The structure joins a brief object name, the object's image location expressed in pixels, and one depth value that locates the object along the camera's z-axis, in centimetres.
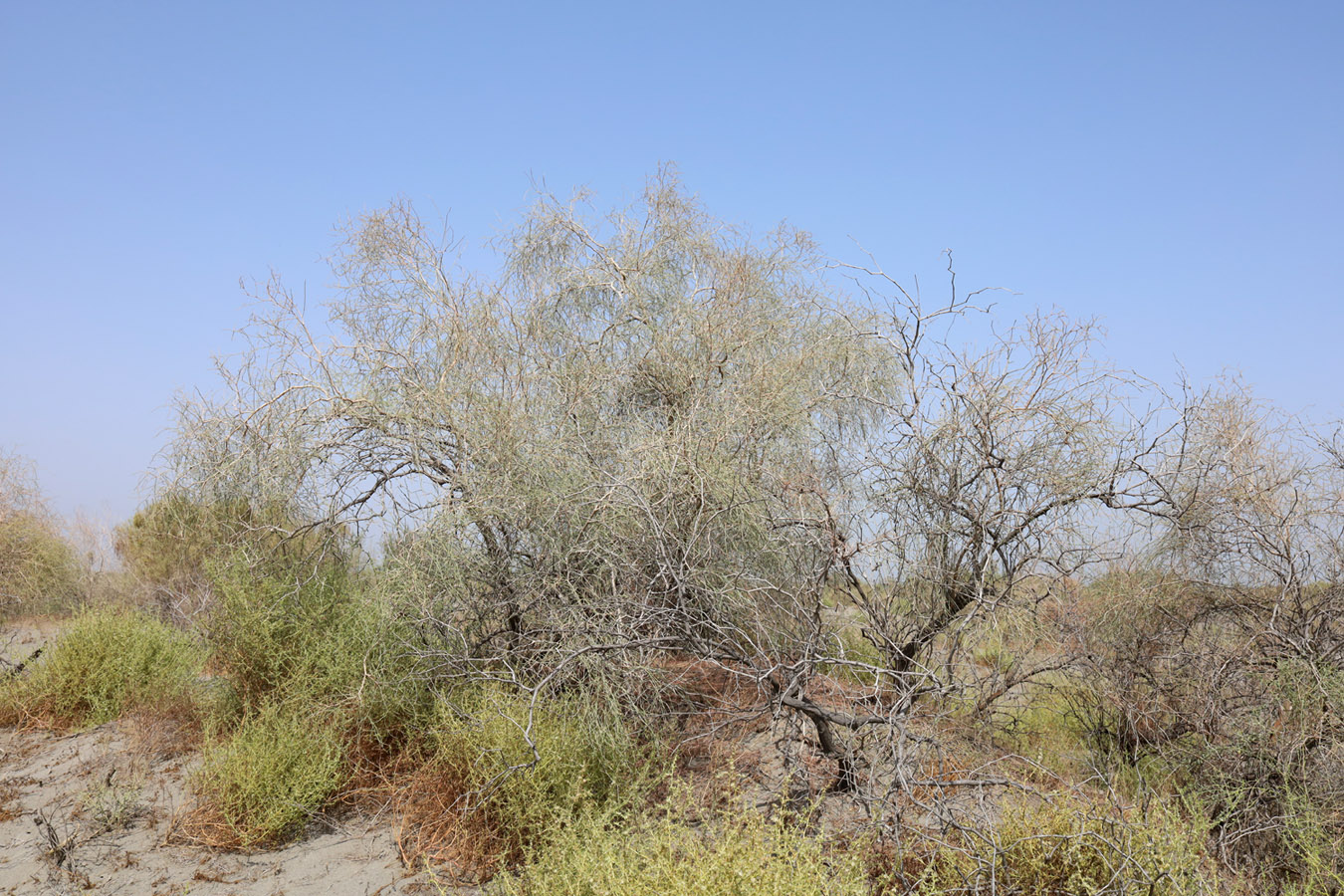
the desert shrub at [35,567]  1198
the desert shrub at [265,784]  532
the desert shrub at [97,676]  752
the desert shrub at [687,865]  317
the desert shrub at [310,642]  604
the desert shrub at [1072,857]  374
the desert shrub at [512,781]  484
